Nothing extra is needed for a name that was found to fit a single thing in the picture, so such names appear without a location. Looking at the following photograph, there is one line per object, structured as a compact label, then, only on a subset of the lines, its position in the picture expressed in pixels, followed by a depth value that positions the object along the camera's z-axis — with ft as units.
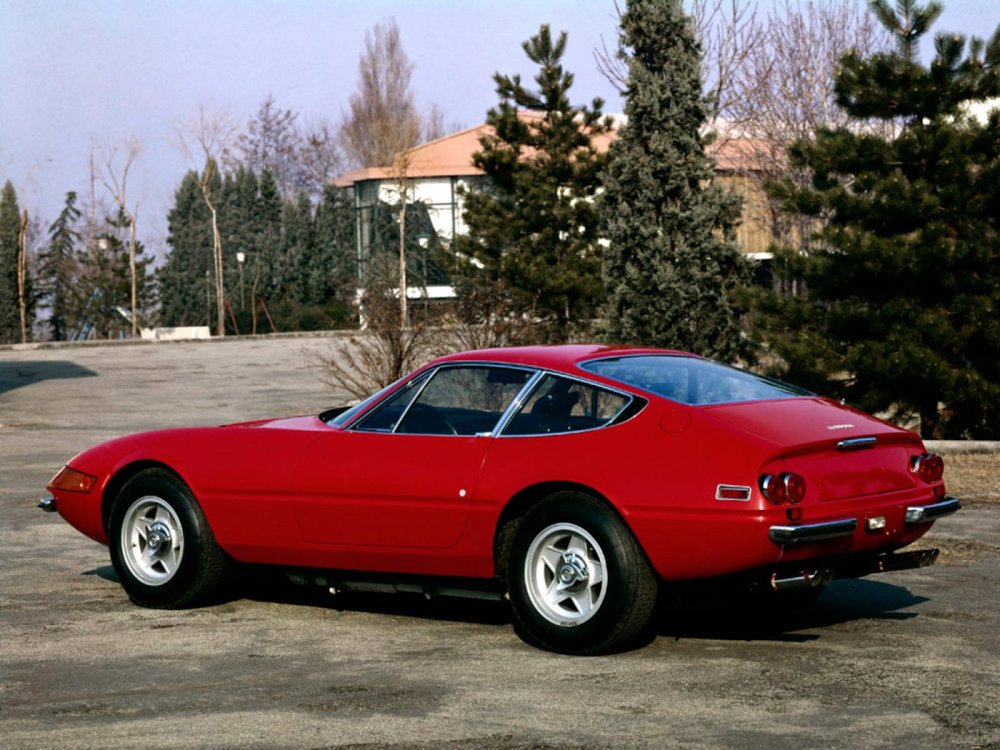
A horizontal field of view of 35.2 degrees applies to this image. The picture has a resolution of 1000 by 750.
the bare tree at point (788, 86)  138.00
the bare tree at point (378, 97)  297.94
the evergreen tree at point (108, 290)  242.99
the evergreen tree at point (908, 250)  55.26
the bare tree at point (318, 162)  314.14
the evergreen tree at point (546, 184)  107.65
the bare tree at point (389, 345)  76.48
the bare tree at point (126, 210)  243.19
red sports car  22.00
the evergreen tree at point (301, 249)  250.78
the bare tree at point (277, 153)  314.96
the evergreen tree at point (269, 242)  262.47
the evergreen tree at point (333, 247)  247.91
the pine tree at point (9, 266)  239.50
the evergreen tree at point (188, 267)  272.31
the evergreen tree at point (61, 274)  248.73
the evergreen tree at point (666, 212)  66.23
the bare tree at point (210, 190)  213.05
